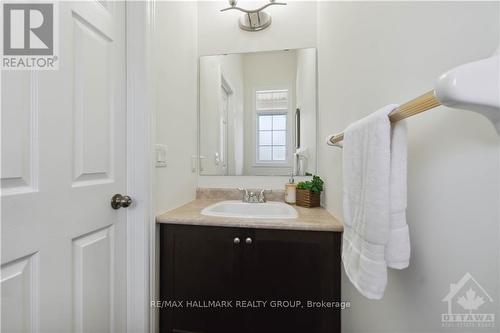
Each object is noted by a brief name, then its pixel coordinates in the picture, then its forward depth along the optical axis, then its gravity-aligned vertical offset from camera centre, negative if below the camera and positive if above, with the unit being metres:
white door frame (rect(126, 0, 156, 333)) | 0.98 +0.02
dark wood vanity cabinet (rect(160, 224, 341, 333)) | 1.00 -0.57
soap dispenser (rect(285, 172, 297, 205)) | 1.45 -0.21
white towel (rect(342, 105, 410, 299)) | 0.51 -0.10
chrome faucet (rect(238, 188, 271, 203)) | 1.48 -0.25
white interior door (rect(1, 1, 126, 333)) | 0.60 -0.07
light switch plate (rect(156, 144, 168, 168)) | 1.09 +0.03
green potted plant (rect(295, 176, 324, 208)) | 1.36 -0.20
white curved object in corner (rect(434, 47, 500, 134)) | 0.31 +0.11
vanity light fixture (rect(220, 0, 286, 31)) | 1.54 +1.04
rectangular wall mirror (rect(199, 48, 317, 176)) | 1.57 +0.35
